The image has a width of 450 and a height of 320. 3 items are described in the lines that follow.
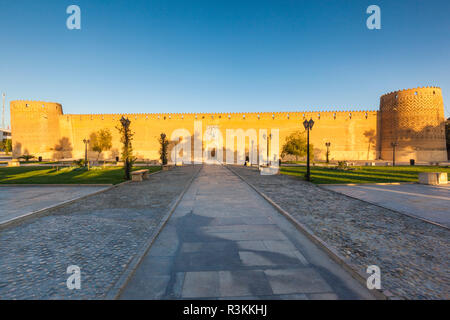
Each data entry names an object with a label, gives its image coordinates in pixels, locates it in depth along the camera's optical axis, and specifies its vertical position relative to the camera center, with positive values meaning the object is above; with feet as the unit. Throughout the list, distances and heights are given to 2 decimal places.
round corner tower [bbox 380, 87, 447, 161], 109.50 +15.16
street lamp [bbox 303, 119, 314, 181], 39.93 +5.66
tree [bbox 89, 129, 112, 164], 117.73 +8.49
